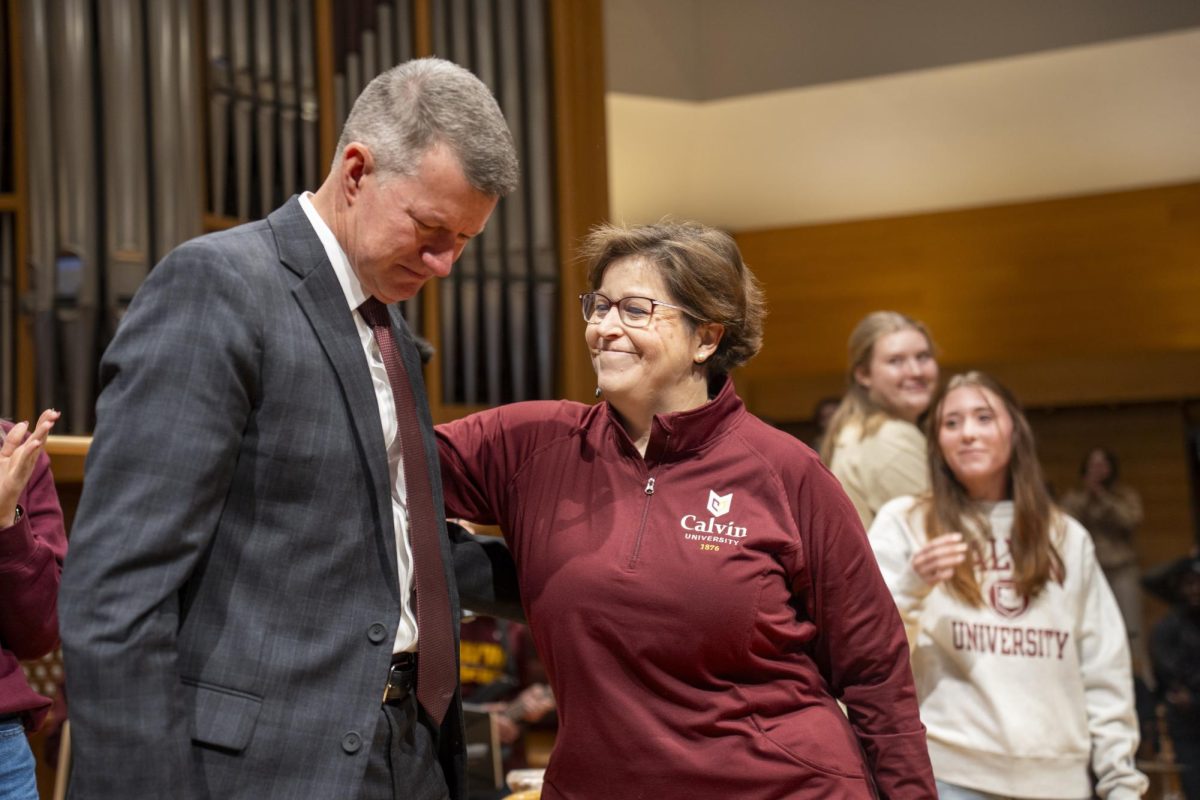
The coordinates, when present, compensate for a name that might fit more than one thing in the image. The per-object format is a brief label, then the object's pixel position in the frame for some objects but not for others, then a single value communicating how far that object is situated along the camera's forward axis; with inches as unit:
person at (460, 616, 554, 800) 166.6
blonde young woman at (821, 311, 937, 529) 137.7
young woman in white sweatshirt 112.7
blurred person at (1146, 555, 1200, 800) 199.9
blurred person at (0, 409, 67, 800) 76.9
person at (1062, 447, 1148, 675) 259.1
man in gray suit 53.9
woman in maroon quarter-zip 73.8
